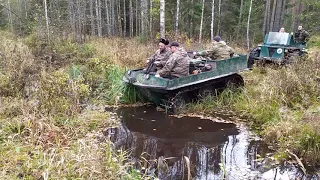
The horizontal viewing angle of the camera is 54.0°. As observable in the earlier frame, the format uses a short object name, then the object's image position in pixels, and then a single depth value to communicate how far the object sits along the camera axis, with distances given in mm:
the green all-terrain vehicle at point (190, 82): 7164
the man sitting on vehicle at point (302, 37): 12141
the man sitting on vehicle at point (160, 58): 7981
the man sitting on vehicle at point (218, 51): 8914
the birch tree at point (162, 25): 12002
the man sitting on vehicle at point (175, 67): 7375
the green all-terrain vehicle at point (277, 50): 10668
